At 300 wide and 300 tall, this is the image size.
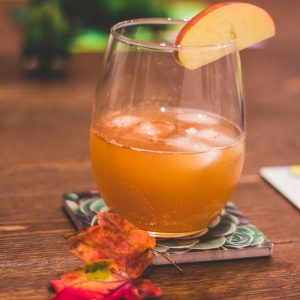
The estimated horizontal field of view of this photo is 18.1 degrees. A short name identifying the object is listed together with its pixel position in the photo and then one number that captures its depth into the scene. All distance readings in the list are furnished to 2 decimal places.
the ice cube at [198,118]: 0.59
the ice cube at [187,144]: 0.57
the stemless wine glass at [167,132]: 0.57
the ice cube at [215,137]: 0.58
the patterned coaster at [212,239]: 0.57
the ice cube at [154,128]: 0.58
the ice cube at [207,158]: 0.57
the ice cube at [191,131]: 0.58
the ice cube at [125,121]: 0.59
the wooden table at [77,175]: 0.55
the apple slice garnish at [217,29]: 0.56
